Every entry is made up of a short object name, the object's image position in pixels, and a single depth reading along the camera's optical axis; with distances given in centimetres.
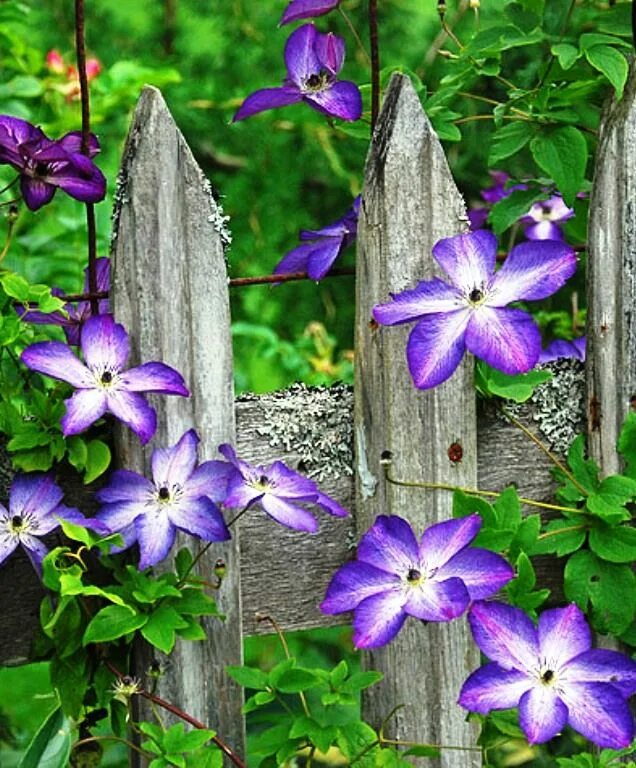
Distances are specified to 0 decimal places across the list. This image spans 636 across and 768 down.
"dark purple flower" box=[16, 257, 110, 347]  233
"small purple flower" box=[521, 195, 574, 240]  257
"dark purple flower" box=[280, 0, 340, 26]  233
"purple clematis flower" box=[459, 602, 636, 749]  222
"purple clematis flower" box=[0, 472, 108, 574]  229
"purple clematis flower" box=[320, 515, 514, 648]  225
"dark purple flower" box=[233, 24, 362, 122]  233
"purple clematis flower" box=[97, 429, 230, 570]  228
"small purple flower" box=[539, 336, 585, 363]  252
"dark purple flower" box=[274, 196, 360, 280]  236
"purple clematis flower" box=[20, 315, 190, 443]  226
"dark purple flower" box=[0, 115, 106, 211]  229
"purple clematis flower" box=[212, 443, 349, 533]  227
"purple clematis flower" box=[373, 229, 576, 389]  225
